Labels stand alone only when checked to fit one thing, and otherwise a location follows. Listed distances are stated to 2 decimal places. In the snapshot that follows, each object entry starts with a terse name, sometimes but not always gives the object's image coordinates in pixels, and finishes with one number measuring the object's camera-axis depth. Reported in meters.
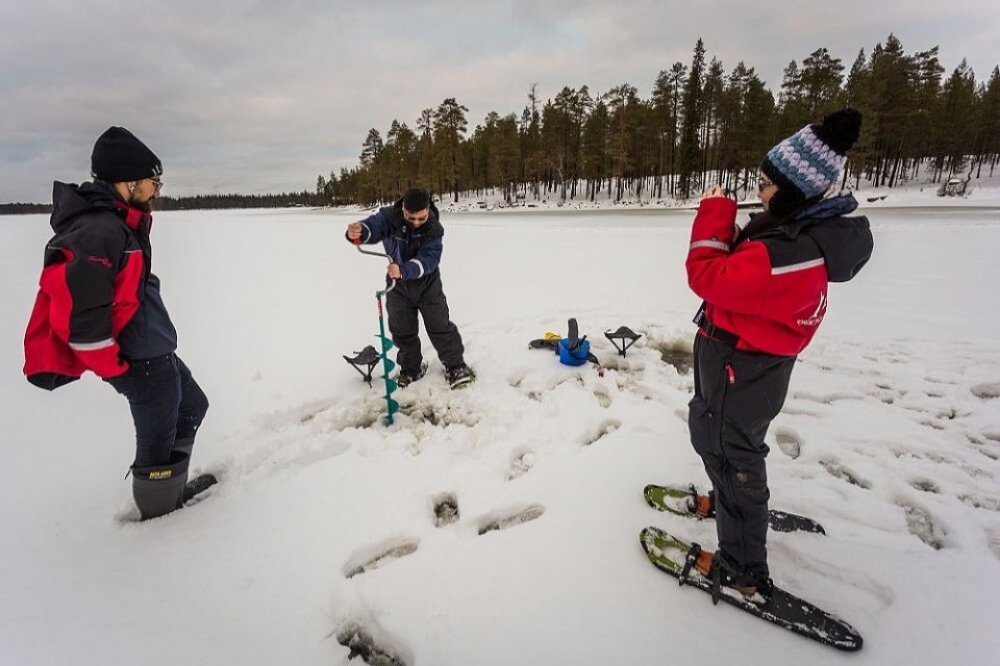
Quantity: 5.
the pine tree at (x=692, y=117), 41.56
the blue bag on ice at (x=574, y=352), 5.04
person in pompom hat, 1.85
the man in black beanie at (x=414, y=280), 4.27
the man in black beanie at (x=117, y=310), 2.18
